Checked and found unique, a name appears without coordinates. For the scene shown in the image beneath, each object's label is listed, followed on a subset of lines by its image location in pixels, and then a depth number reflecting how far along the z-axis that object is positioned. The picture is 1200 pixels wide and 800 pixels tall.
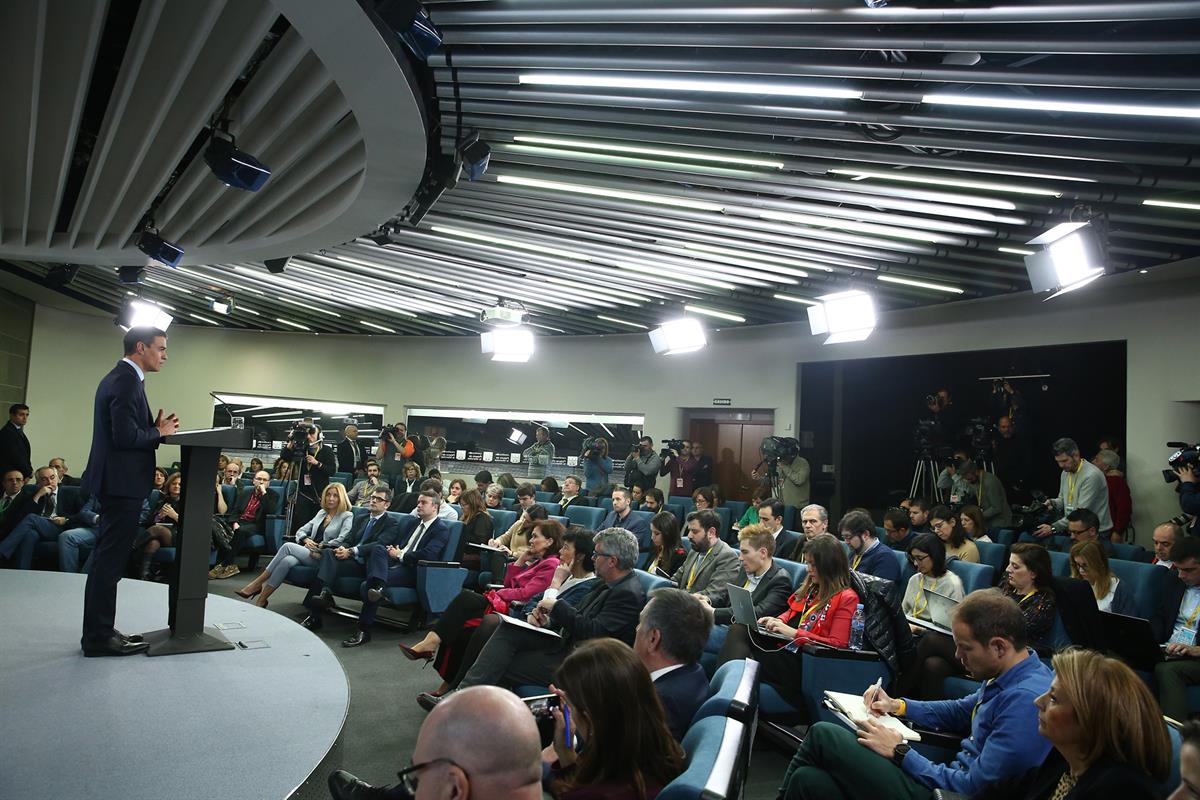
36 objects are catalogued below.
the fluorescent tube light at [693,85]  3.57
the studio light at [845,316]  6.91
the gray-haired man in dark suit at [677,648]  2.50
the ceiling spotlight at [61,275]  8.78
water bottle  3.55
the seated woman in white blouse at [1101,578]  4.24
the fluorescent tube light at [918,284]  7.14
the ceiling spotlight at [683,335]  8.39
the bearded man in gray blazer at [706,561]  4.92
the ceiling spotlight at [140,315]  9.77
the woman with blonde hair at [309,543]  6.23
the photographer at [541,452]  11.51
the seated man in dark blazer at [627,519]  7.03
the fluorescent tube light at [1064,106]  3.47
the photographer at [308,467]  8.40
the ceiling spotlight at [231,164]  4.41
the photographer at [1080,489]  6.30
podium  3.37
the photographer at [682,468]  10.12
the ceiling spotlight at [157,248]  6.71
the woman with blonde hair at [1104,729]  1.74
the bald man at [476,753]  1.17
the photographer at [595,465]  10.41
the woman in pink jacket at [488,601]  4.25
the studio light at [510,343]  9.35
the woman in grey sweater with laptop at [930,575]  4.52
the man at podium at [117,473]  3.13
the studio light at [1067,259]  4.85
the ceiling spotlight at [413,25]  2.87
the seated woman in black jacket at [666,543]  5.74
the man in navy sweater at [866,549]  4.82
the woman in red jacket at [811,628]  3.55
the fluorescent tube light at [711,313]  9.17
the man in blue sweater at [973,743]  2.22
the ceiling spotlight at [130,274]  8.04
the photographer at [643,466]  9.66
